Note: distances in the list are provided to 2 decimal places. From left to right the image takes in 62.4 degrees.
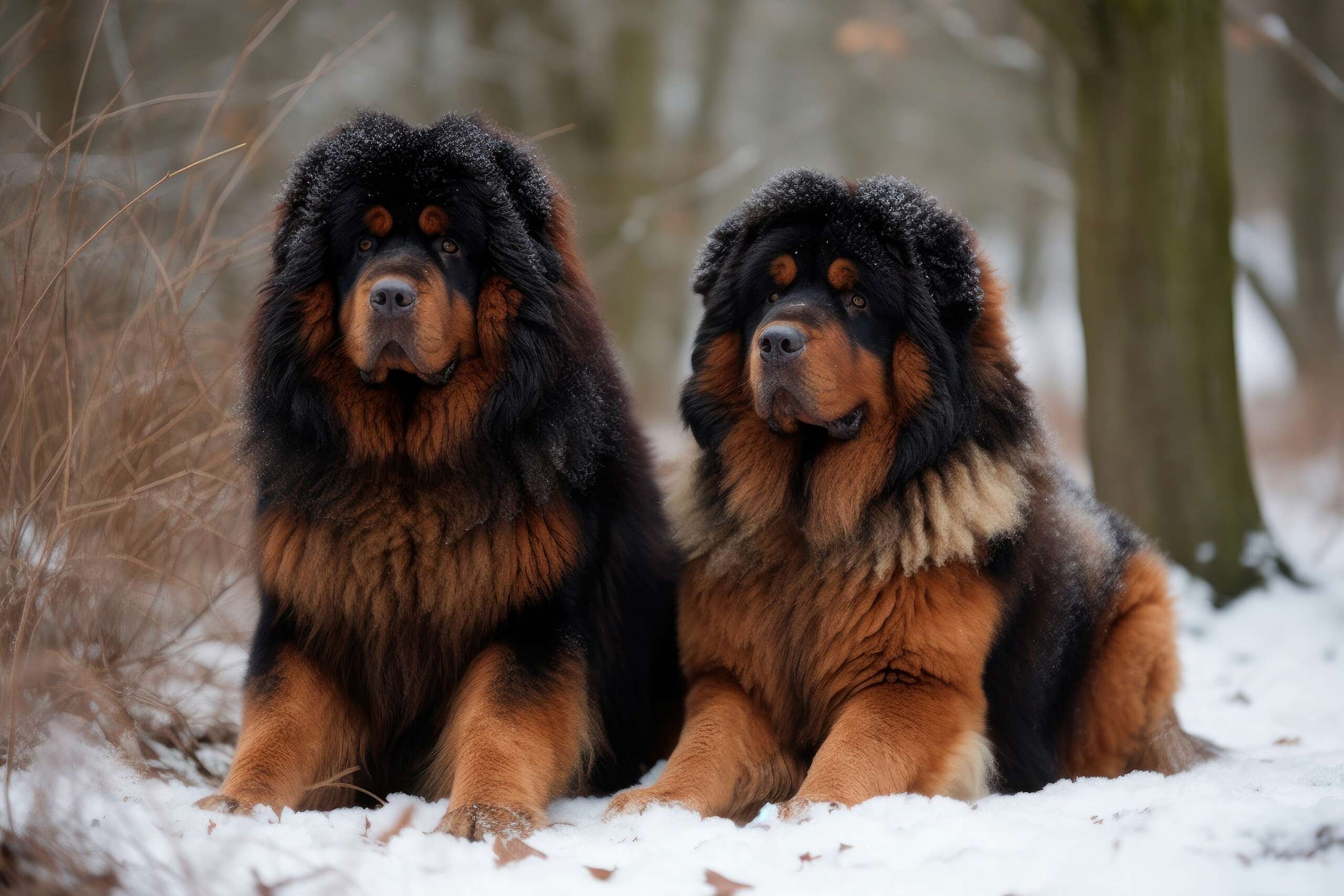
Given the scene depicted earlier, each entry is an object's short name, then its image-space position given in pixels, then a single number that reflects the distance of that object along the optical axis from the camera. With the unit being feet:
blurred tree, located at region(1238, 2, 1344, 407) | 40.45
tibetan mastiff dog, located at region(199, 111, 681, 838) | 11.35
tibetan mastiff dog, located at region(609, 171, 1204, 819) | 11.46
